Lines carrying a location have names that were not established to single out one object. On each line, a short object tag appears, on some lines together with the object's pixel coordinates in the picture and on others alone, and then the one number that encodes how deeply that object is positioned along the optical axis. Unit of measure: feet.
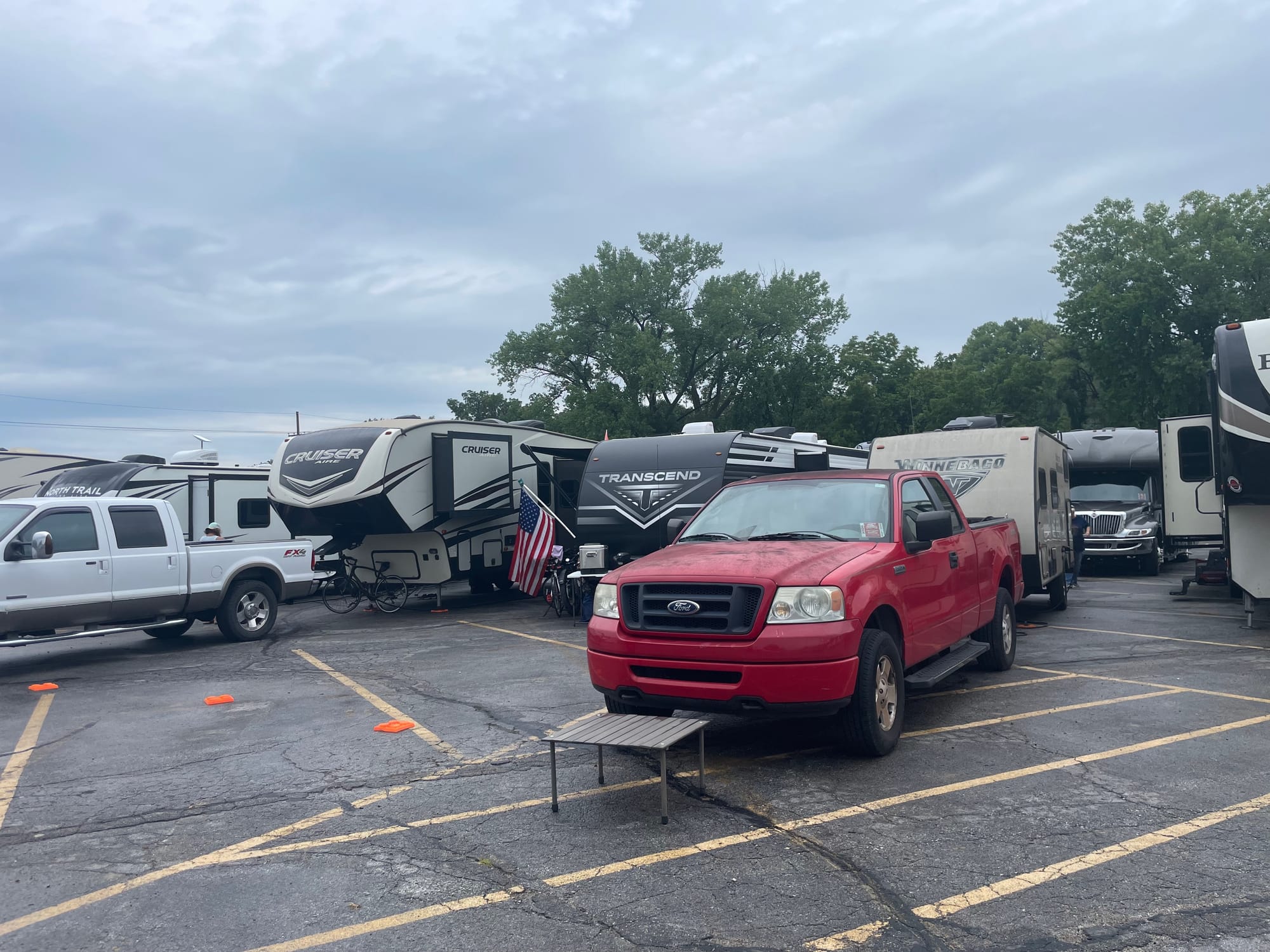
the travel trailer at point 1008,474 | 40.81
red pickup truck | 19.04
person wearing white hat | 46.62
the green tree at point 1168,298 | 108.17
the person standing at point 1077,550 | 52.16
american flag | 50.67
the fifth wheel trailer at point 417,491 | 48.85
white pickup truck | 35.04
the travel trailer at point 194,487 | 55.93
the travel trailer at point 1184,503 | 46.73
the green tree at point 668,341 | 149.69
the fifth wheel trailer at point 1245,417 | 33.58
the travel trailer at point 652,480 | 45.42
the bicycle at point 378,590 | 54.29
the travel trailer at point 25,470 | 65.67
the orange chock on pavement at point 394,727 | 24.71
